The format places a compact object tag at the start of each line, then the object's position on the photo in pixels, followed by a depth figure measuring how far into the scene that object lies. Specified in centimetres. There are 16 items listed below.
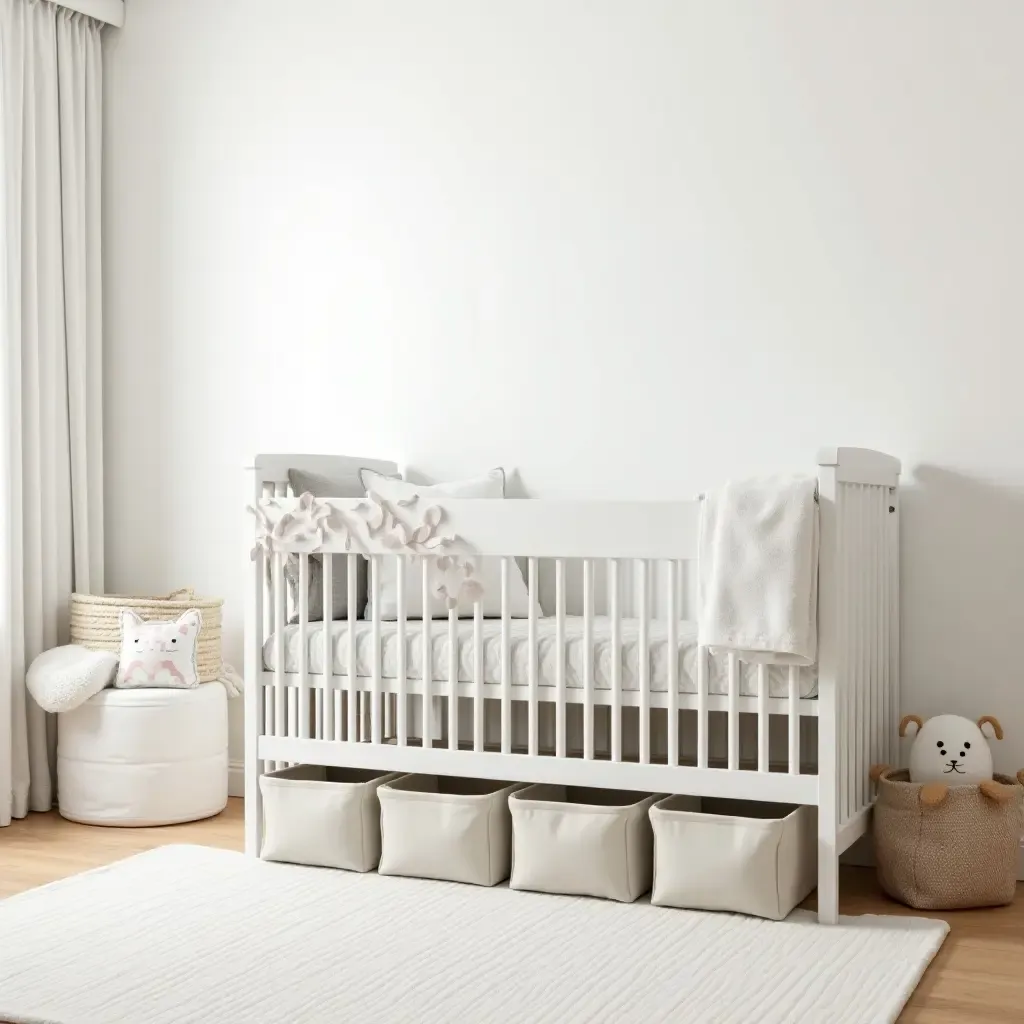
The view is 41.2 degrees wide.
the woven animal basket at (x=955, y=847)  262
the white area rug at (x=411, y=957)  207
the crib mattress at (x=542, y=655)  263
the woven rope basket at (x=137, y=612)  351
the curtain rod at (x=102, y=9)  366
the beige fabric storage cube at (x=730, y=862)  251
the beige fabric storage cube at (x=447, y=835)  275
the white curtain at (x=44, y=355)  349
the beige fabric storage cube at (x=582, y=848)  263
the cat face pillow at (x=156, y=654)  343
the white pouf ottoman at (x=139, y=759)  339
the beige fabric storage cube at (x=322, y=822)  287
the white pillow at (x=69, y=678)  337
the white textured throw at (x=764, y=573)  247
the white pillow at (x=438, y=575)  299
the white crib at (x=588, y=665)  257
